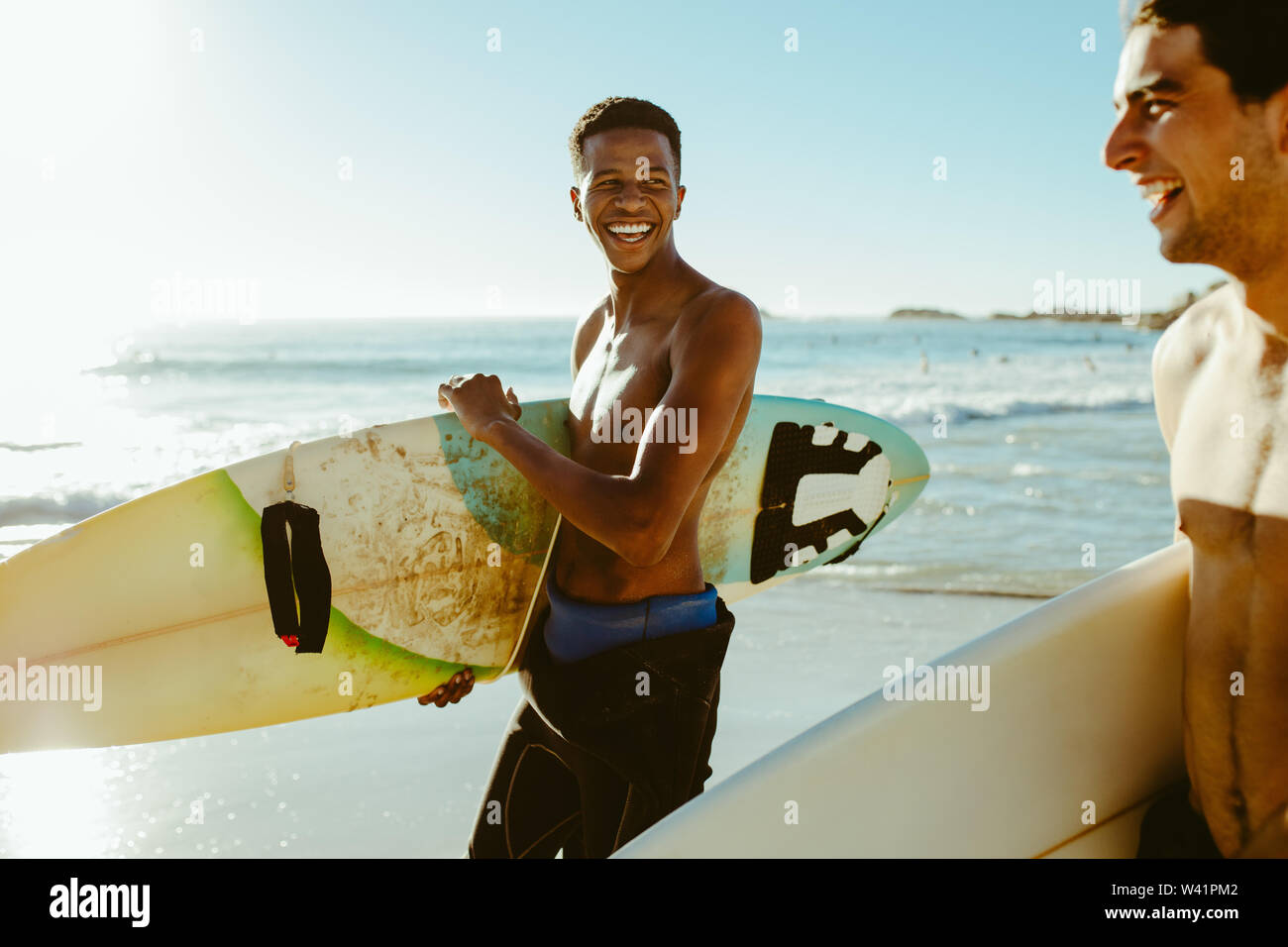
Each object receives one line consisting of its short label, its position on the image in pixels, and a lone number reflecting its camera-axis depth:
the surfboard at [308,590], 2.54
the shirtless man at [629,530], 1.69
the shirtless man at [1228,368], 1.32
